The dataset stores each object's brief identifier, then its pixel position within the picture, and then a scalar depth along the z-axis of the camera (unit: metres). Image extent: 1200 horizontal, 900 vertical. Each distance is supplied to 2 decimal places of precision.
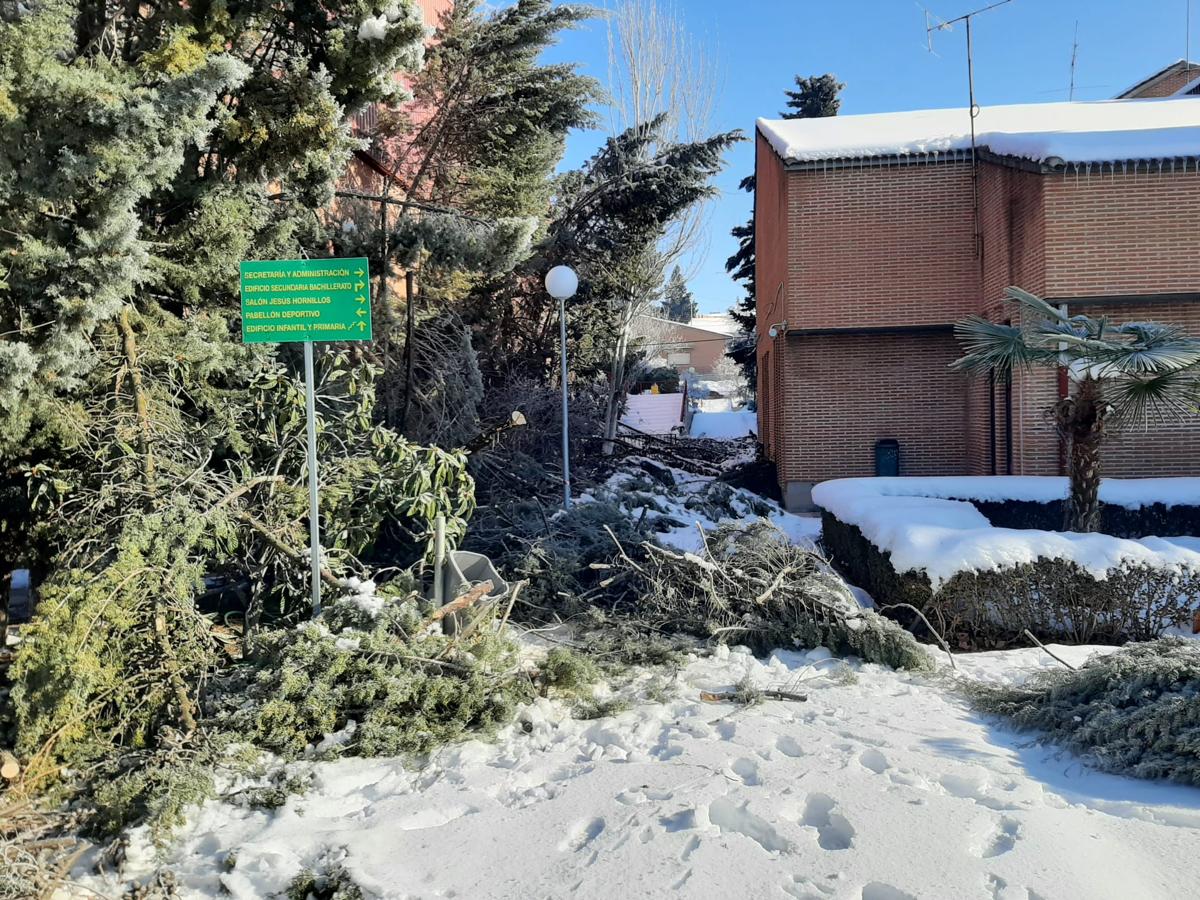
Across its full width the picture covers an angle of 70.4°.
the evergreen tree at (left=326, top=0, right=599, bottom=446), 9.86
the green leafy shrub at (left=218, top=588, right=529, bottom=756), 4.51
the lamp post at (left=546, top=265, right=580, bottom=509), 11.14
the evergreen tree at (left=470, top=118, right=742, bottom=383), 18.78
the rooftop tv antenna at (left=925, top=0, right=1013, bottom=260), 13.91
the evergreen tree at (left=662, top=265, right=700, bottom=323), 24.21
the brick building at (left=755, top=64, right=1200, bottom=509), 13.73
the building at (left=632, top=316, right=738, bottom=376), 37.58
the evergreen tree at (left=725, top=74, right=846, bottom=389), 28.84
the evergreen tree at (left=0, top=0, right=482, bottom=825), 4.64
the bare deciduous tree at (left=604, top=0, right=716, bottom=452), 21.12
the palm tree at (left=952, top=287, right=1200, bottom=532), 7.09
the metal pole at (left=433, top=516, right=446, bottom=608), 6.33
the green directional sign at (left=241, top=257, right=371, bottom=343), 5.53
